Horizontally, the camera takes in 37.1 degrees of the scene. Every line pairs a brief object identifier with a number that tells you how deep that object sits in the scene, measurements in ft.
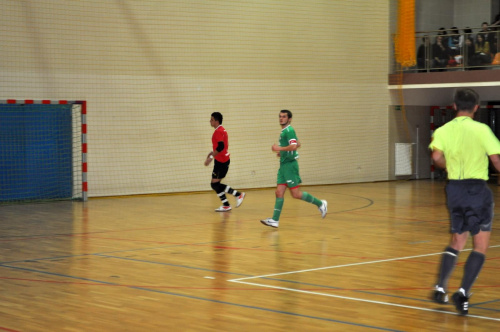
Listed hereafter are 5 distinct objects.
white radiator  81.20
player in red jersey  47.03
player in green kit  38.60
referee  19.80
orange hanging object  76.69
